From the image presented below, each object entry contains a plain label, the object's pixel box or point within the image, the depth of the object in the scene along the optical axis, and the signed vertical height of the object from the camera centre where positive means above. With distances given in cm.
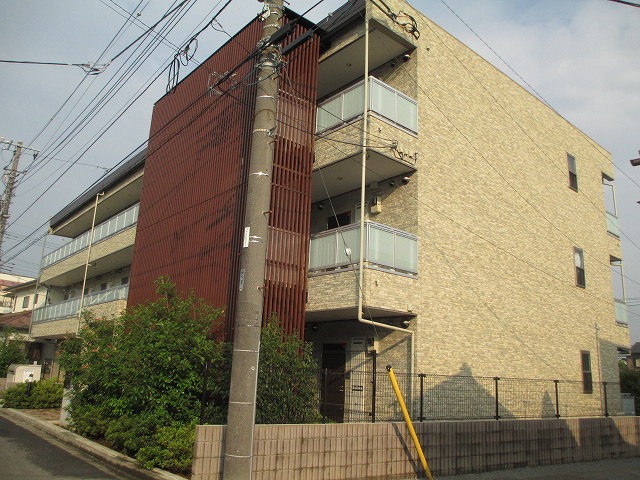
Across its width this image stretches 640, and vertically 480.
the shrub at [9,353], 2891 +56
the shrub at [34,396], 2014 -113
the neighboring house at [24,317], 3522 +349
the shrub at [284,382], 959 -11
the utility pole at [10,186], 2944 +944
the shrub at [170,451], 915 -133
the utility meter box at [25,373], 2284 -36
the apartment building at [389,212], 1272 +463
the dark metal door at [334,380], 1338 -3
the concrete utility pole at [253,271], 681 +139
